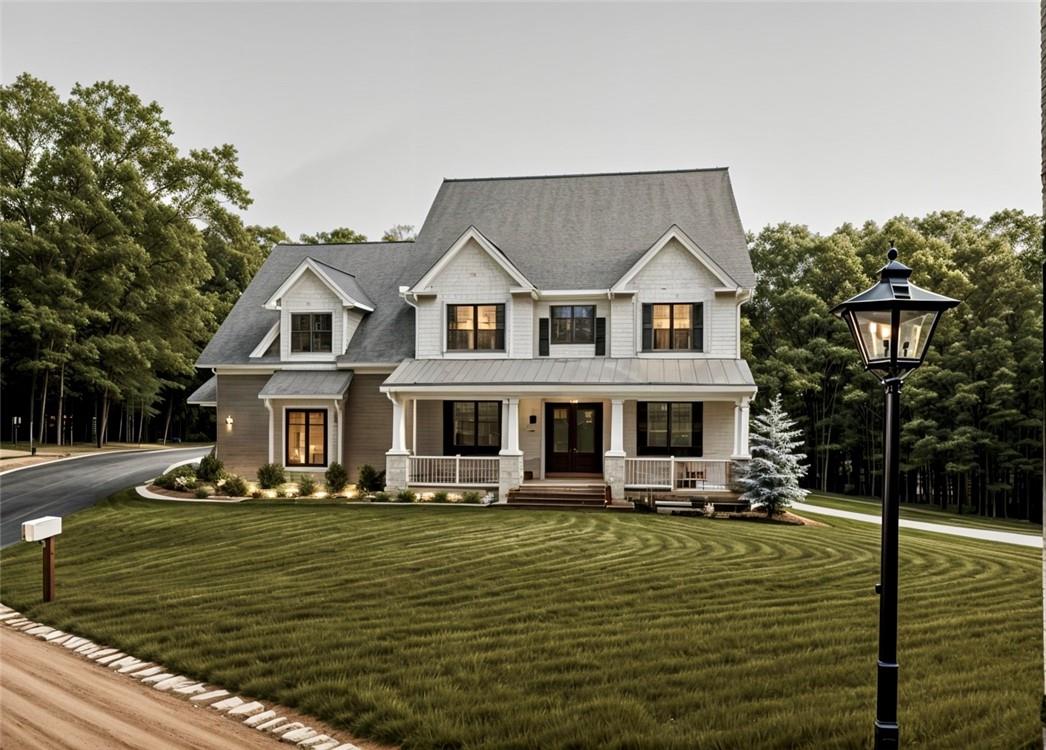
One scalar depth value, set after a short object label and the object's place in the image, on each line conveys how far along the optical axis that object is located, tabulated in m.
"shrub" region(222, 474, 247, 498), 18.05
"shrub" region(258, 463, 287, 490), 18.67
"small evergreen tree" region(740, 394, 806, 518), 15.55
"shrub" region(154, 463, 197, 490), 19.05
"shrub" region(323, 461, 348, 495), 18.47
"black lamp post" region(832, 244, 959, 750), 4.10
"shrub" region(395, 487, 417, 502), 17.17
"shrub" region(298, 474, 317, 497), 18.14
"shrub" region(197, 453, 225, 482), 19.55
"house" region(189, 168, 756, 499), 17.80
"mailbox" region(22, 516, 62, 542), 8.40
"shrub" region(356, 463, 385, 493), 18.59
